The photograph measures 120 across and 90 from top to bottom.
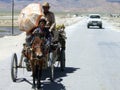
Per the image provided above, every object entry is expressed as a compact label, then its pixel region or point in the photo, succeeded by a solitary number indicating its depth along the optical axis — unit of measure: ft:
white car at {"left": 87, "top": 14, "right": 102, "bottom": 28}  192.03
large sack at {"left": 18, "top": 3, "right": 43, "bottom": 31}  36.68
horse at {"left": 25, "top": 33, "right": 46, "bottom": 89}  34.52
